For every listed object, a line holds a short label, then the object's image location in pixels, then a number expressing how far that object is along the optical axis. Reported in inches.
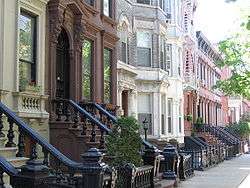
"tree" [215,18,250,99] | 1354.6
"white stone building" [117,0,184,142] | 957.2
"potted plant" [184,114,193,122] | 1428.4
